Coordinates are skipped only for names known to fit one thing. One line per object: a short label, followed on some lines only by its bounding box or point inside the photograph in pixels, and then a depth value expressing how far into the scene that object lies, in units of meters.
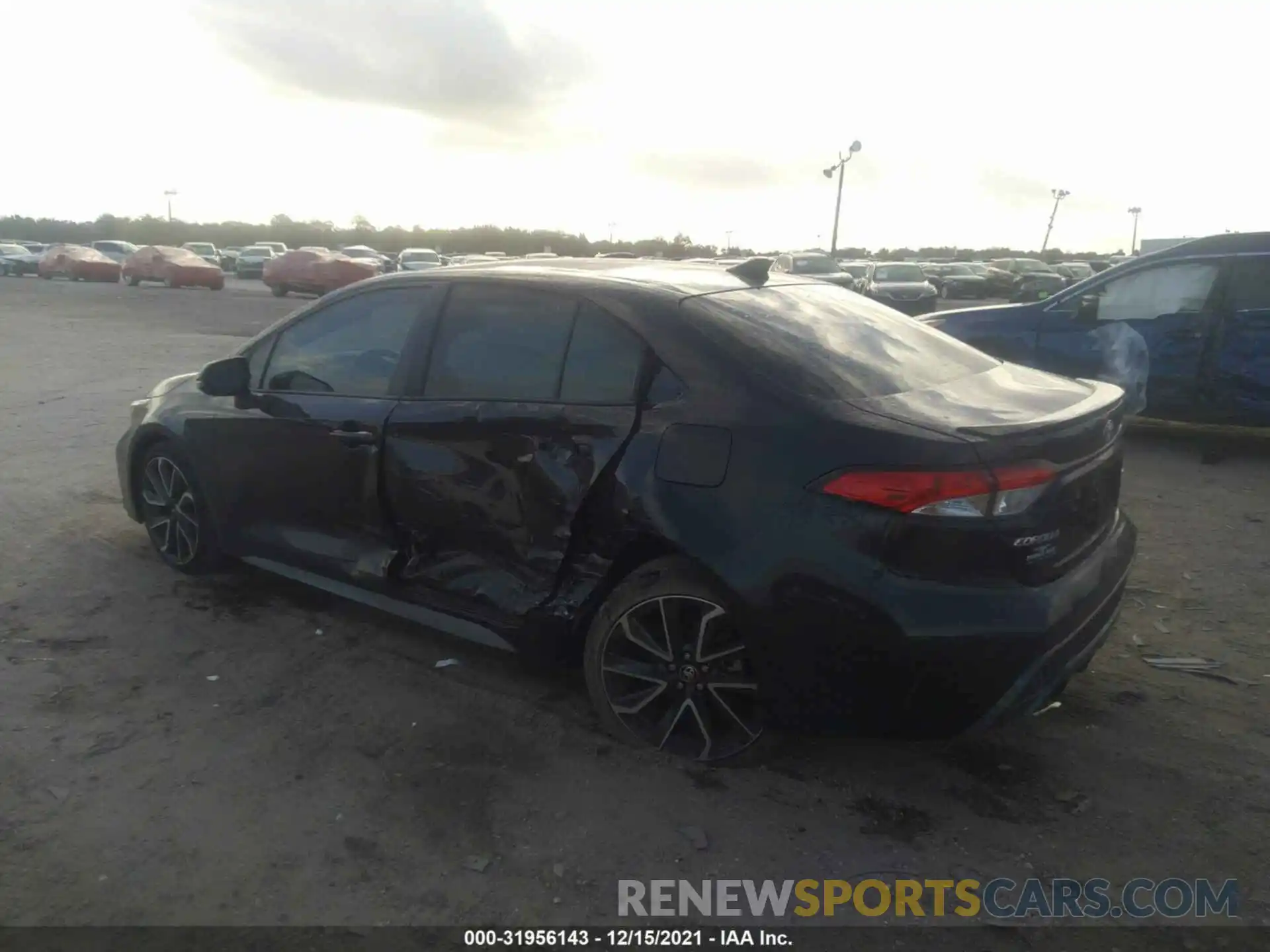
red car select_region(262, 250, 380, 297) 28.86
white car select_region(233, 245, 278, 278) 45.47
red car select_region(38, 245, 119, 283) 39.62
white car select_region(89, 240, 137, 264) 45.19
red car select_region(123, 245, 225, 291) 34.56
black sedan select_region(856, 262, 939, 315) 23.80
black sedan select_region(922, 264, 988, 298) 36.66
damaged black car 2.83
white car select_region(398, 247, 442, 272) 33.53
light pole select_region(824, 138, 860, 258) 38.20
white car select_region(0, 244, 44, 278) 46.59
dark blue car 7.59
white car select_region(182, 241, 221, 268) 55.02
